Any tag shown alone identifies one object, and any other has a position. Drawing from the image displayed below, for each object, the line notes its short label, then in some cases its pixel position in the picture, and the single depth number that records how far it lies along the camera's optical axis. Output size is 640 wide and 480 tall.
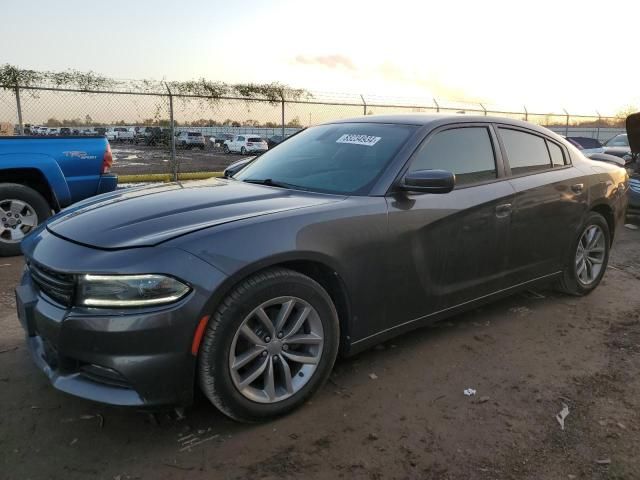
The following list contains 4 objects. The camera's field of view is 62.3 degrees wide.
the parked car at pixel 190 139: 15.43
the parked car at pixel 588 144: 13.61
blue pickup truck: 5.75
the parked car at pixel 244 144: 29.44
